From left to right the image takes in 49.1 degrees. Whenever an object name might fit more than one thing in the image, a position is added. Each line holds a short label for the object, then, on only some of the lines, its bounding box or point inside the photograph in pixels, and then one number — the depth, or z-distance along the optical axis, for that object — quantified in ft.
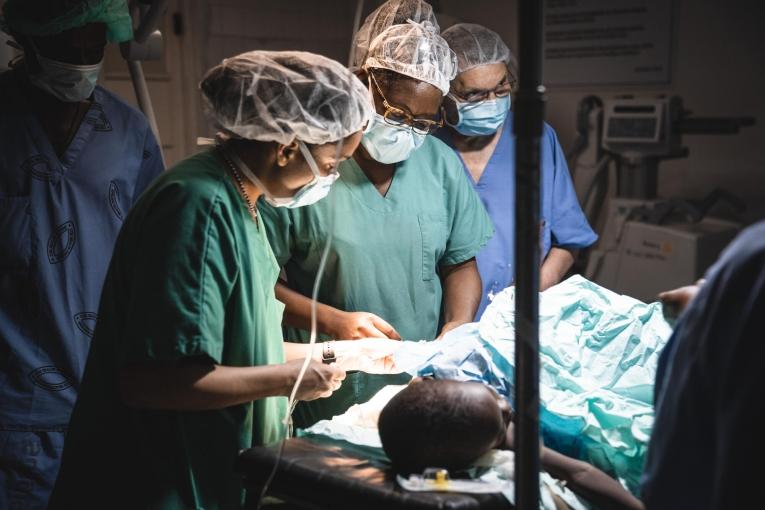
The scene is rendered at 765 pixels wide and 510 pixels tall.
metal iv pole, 3.62
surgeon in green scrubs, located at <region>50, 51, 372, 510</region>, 4.87
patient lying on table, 4.79
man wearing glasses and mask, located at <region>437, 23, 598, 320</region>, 9.02
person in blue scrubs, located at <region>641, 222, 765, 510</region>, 3.31
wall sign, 13.82
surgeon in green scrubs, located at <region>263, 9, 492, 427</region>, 7.31
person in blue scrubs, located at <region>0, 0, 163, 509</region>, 6.91
